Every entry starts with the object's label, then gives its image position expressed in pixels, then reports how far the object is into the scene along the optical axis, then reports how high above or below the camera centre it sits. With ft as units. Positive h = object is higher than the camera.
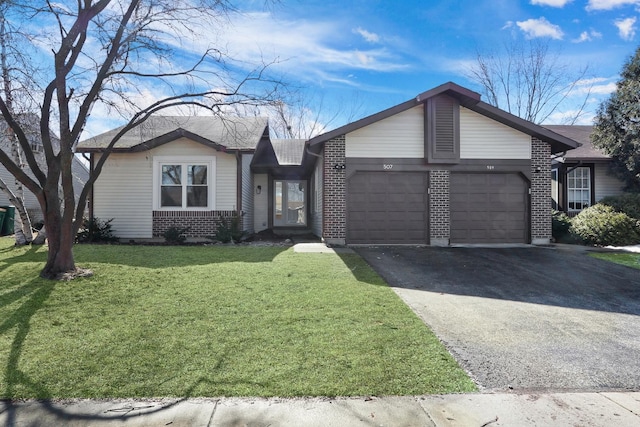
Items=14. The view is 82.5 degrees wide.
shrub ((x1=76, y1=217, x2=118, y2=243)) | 39.21 -1.79
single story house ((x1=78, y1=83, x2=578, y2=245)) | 36.32 +4.21
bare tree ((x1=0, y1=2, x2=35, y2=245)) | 23.25 +8.53
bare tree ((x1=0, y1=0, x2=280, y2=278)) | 20.26 +4.52
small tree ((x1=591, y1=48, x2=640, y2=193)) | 45.34 +11.41
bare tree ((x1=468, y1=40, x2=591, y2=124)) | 83.30 +33.01
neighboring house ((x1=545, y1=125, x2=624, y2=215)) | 50.16 +4.58
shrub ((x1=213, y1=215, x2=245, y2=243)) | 39.55 -1.68
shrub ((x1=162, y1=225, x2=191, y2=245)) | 39.75 -2.22
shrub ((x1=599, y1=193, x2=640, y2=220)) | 41.25 +1.39
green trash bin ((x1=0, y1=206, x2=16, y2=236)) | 50.03 -0.70
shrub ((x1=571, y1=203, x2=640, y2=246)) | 39.09 -1.49
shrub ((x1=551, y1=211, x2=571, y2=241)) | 43.11 -1.40
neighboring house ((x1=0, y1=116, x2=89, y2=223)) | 47.10 +5.10
